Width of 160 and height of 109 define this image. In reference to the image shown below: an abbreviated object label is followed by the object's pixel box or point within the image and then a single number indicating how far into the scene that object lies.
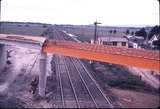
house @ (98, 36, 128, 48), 47.84
